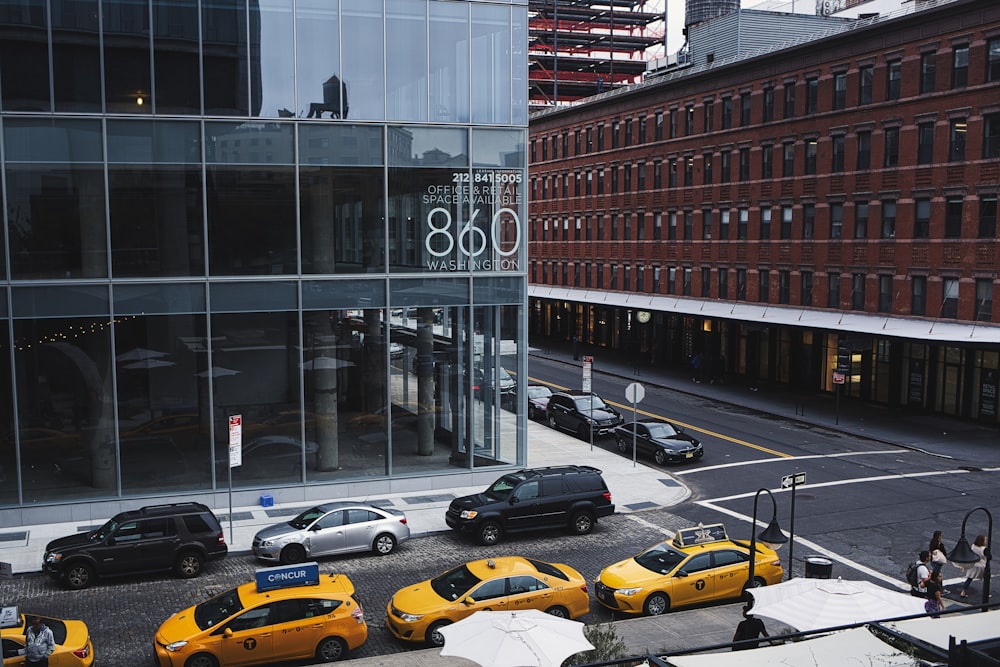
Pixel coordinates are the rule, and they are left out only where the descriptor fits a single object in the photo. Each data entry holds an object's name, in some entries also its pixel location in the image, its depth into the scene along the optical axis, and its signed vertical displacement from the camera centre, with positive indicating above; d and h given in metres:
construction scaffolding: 101.56 +21.30
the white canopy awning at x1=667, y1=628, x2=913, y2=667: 10.32 -4.87
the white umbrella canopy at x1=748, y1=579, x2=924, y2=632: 13.66 -5.73
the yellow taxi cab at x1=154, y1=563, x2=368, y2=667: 15.32 -6.84
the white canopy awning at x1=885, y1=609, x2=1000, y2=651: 10.82 -4.84
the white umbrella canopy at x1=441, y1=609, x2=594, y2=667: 12.45 -5.80
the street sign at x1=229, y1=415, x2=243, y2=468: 22.30 -5.18
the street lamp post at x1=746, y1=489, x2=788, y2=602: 16.66 -5.61
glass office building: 24.12 -0.56
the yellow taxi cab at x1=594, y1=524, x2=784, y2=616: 18.30 -7.05
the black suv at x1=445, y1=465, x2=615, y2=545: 22.91 -7.01
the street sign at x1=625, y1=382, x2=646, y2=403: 30.86 -5.51
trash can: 17.91 -6.60
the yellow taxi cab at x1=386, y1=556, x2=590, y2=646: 16.62 -6.88
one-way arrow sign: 18.64 -5.09
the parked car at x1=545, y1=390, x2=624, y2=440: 36.94 -7.64
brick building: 38.00 +1.18
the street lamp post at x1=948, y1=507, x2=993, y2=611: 15.50 -5.47
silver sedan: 21.22 -7.22
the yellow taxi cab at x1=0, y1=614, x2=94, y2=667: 14.47 -6.83
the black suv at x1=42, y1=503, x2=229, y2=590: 19.61 -7.01
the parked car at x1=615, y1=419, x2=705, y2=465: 32.19 -7.58
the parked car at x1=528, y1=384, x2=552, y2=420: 41.75 -7.93
